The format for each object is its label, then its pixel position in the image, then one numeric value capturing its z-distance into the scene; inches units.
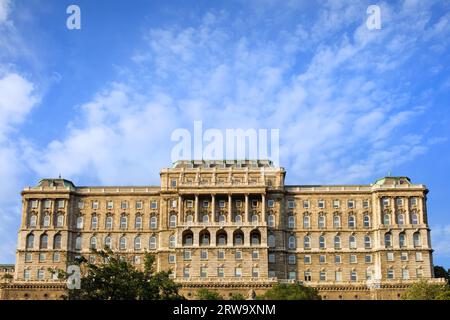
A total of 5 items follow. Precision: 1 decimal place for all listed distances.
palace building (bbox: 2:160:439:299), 5088.6
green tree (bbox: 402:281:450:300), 4131.4
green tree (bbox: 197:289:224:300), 3824.8
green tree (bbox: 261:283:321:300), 3732.8
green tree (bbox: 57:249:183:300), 3061.0
